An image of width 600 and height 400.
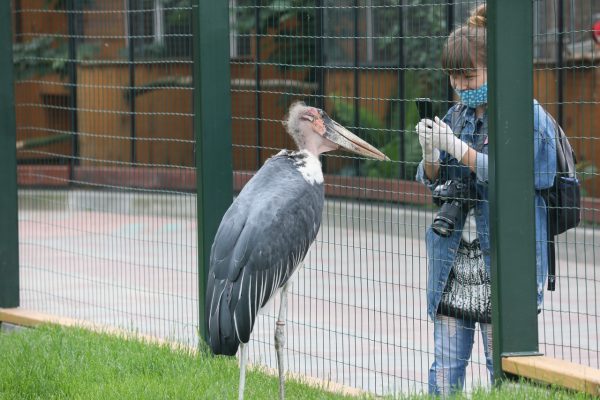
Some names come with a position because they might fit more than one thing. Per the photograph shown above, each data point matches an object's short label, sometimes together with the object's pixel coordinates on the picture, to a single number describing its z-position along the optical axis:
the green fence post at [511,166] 9.86
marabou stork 9.82
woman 10.26
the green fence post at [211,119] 12.38
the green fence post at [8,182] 15.95
